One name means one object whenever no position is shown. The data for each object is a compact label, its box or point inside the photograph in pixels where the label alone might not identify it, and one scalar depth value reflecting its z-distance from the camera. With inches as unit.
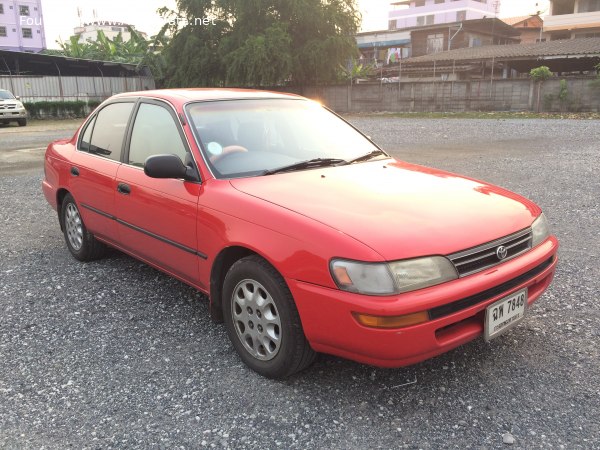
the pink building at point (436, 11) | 2815.0
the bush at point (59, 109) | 1113.4
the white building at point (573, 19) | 1803.6
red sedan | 94.6
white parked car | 870.4
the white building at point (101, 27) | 3838.6
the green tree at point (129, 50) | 1472.7
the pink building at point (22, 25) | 2516.0
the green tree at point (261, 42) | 1264.8
